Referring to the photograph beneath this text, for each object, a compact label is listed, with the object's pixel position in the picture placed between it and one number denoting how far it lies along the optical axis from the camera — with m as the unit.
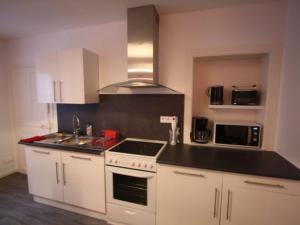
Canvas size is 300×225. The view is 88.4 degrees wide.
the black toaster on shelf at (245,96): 1.73
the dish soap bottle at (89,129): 2.34
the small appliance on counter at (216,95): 1.82
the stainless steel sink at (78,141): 2.04
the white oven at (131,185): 1.56
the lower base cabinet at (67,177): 1.78
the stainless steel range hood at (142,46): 1.71
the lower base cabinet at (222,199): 1.26
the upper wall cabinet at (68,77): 1.99
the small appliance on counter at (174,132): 1.94
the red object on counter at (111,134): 2.15
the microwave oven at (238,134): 1.73
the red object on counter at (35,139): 2.05
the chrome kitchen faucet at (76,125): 2.38
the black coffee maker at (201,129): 1.91
